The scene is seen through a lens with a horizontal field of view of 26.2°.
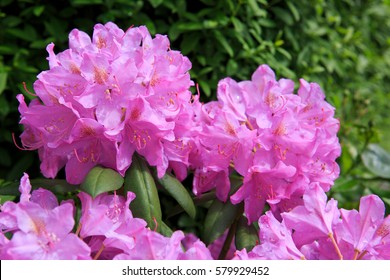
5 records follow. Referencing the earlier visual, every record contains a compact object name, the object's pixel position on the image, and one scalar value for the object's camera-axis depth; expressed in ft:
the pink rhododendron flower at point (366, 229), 1.90
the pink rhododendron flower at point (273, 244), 1.85
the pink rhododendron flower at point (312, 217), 1.91
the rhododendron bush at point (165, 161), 1.81
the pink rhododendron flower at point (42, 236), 1.71
